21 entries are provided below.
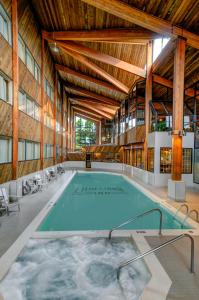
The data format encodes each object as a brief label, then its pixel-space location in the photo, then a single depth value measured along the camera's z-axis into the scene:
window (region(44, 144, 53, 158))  14.88
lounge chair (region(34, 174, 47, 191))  10.21
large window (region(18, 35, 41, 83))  9.45
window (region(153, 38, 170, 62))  11.58
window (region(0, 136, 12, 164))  7.46
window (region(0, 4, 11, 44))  7.38
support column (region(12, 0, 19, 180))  8.09
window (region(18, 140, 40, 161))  9.54
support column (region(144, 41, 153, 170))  12.58
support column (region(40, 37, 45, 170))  12.77
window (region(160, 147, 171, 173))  11.81
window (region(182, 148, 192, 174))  11.82
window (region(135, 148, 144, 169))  15.02
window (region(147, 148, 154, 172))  12.36
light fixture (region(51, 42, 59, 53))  13.04
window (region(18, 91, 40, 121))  9.64
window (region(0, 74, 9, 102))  7.54
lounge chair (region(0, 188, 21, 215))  6.21
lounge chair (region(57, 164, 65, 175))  17.67
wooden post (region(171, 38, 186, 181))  8.62
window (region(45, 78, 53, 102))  14.91
